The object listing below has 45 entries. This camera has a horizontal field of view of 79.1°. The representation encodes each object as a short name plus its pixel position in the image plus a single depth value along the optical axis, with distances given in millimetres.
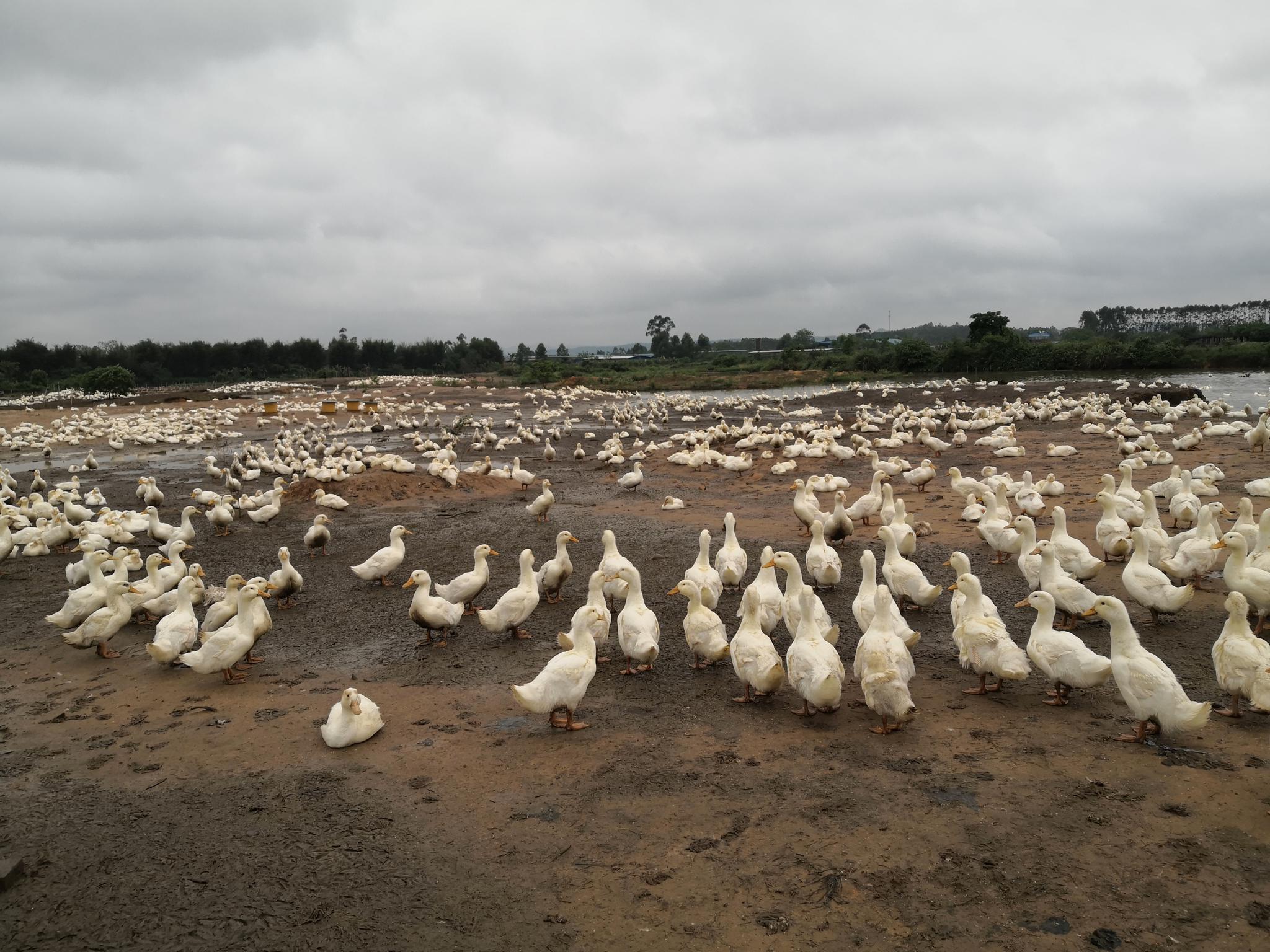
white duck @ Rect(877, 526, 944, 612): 9133
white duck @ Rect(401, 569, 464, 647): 9016
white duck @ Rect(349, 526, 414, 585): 11539
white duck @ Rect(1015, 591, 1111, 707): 6527
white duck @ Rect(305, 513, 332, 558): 13477
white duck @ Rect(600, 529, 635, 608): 9344
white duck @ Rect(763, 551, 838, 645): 8109
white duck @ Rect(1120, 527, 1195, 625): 7977
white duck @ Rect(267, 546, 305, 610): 10719
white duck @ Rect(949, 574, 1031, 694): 6832
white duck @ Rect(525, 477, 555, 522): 15789
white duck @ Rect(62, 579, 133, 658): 8984
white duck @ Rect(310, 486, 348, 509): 17297
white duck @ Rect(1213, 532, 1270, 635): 7387
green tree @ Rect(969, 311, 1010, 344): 72188
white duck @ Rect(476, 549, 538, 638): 8914
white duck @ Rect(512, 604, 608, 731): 6723
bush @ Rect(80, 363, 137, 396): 65625
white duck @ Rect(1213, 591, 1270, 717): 6012
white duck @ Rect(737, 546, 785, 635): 8562
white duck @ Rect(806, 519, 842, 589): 10219
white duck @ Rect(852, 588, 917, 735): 6309
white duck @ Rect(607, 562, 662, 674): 7844
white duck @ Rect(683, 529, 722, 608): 9508
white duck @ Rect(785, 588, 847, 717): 6527
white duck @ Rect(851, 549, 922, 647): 7633
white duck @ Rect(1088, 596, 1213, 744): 5770
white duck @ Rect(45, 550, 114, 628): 9688
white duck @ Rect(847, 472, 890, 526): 13680
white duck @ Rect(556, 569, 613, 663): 8086
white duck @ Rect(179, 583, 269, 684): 8141
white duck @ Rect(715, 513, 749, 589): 10445
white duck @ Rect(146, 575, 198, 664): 8422
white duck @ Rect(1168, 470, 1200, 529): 11508
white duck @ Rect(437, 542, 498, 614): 9859
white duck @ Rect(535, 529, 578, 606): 10312
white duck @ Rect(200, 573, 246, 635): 9203
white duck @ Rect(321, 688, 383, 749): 6641
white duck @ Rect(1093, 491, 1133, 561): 10273
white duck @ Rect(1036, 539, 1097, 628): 8094
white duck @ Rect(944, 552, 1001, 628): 7637
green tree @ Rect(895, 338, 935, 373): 71688
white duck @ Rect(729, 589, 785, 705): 6988
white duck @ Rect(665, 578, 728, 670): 7871
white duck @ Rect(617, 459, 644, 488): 19609
